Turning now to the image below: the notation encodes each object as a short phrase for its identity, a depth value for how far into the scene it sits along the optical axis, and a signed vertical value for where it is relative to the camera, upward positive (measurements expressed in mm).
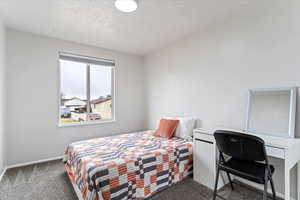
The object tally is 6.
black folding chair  1362 -572
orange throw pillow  2774 -590
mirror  1704 -158
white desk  1396 -635
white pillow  2686 -550
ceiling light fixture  1858 +1213
